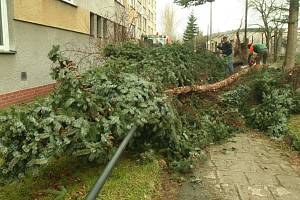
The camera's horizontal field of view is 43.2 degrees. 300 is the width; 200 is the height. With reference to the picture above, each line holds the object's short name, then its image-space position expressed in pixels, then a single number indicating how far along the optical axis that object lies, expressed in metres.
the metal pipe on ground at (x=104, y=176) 2.32
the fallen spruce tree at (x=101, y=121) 3.58
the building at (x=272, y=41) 26.68
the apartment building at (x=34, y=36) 8.93
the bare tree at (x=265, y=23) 25.74
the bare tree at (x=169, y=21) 68.31
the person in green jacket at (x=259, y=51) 16.72
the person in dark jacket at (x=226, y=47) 15.25
